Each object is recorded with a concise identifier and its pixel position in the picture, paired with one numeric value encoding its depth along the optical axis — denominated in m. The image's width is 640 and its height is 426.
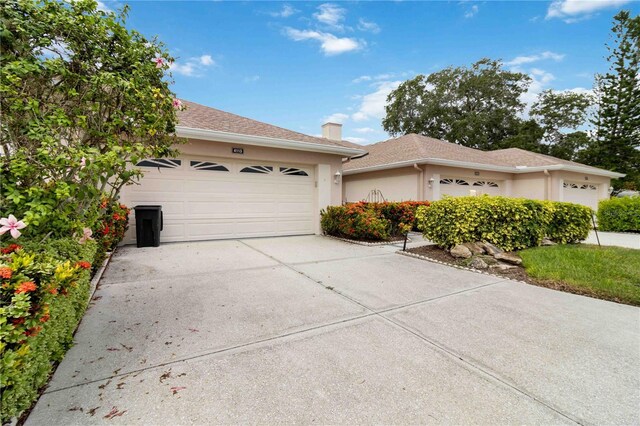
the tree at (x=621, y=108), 21.28
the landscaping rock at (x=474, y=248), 5.82
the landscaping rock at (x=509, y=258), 5.40
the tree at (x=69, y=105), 2.25
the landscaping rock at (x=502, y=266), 5.24
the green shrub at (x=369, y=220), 8.13
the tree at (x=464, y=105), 28.47
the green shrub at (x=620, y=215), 11.28
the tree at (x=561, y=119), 27.36
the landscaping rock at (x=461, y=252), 5.80
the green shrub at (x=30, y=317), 1.42
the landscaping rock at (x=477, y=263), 5.37
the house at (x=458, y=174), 12.03
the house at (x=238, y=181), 7.56
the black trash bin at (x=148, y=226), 6.91
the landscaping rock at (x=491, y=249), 5.77
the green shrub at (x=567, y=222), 6.99
